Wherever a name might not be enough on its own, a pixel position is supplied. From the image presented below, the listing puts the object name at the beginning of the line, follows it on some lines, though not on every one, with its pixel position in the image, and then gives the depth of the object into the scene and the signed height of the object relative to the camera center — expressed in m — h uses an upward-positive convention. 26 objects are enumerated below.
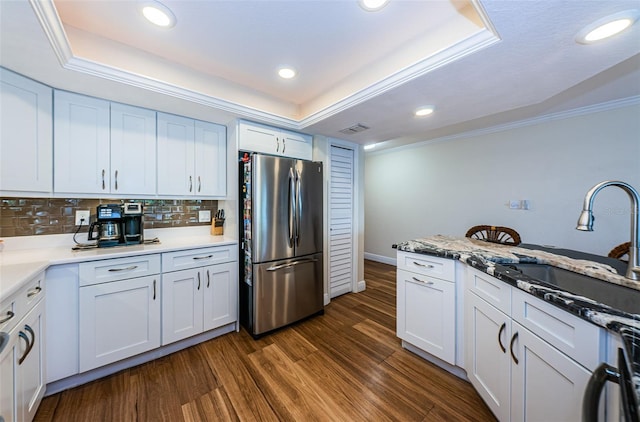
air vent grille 2.60 +0.97
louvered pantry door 3.14 -0.13
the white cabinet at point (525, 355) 0.88 -0.71
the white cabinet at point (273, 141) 2.38 +0.80
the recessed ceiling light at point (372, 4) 1.34 +1.23
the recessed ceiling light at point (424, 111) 2.12 +0.96
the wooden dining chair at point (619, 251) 2.12 -0.39
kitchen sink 0.90 -0.36
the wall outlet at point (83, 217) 2.01 -0.05
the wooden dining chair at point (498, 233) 3.03 -0.32
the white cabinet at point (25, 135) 1.48 +0.53
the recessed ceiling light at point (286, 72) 2.04 +1.28
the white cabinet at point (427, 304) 1.74 -0.77
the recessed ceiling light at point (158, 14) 1.39 +1.26
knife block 2.65 -0.18
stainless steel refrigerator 2.22 -0.31
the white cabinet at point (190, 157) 2.19 +0.56
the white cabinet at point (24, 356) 1.06 -0.75
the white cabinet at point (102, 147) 1.76 +0.54
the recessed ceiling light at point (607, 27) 1.08 +0.92
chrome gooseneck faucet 1.06 -0.05
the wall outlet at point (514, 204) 3.21 +0.09
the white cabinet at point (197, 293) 1.96 -0.76
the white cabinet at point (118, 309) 1.63 -0.75
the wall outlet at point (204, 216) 2.67 -0.05
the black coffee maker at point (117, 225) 1.91 -0.12
